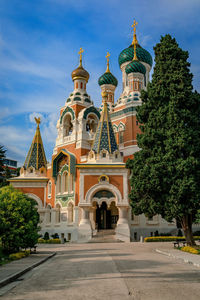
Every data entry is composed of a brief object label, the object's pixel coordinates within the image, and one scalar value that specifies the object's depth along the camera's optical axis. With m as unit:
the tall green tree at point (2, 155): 28.87
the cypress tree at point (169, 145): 14.37
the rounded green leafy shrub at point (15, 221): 12.41
